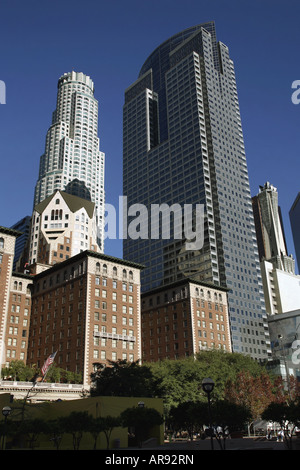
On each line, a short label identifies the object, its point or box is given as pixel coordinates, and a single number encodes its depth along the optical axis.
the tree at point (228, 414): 37.47
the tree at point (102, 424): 36.22
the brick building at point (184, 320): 109.69
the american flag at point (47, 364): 62.76
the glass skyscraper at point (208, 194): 152.12
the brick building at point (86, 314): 87.25
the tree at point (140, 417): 39.81
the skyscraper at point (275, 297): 193.00
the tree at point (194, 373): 73.25
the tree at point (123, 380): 65.62
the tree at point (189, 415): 40.19
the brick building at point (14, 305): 85.25
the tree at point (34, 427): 36.03
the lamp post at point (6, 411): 35.28
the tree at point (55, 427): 35.91
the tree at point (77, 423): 35.88
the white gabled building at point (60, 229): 146.38
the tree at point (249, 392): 74.56
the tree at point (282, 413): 37.44
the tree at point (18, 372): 81.56
